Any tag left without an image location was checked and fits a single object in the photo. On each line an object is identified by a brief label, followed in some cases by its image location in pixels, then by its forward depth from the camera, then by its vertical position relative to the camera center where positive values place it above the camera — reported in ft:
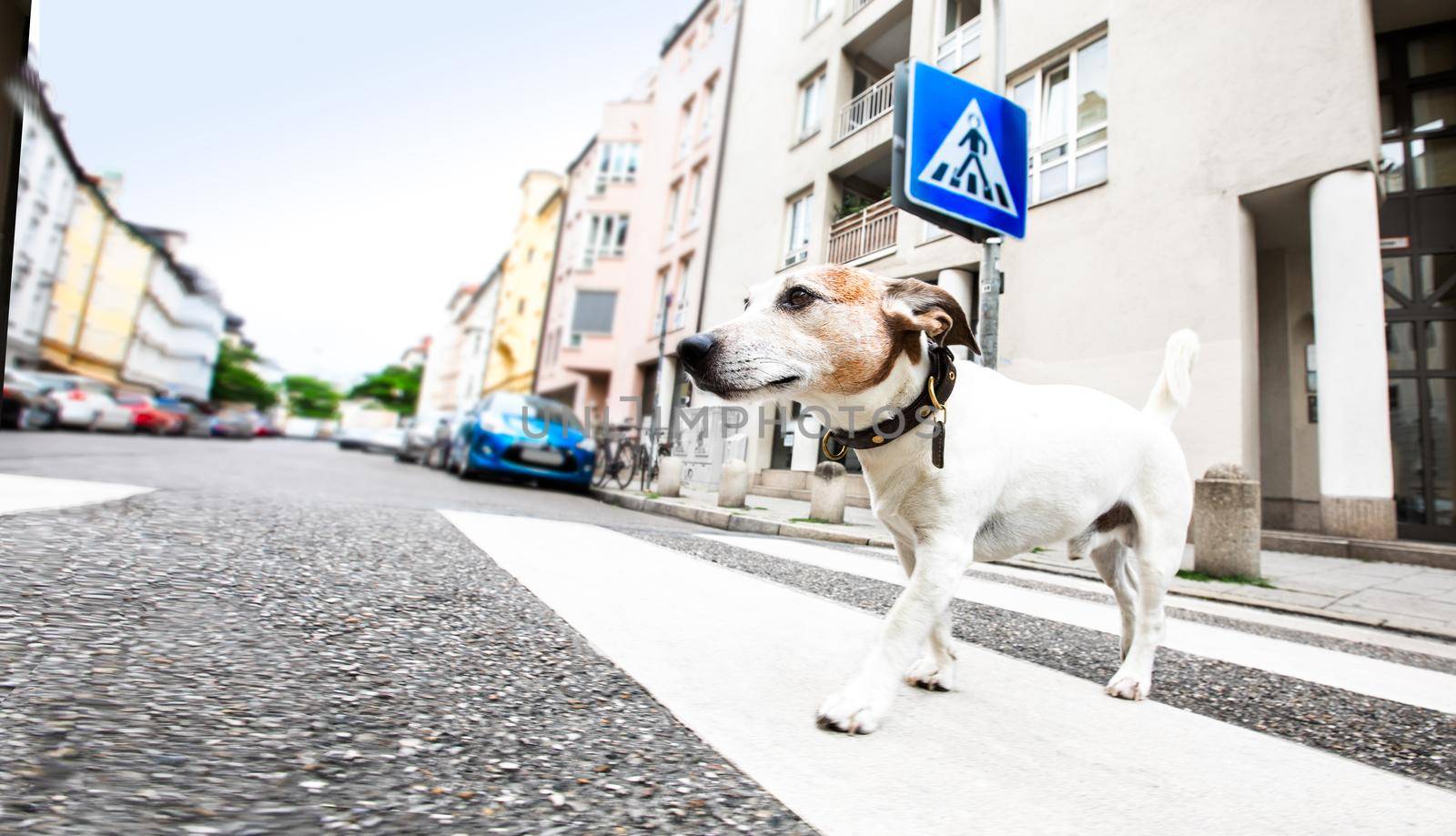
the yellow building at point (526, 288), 114.52 +33.98
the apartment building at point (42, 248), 94.89 +27.09
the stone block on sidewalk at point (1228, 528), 17.67 +0.31
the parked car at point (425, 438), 52.65 +2.25
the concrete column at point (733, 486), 30.30 +0.32
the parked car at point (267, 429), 151.84 +4.66
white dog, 5.25 +0.72
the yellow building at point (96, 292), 114.42 +27.79
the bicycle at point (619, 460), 40.91 +1.34
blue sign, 18.35 +10.32
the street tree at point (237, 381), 232.73 +22.99
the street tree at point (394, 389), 247.91 +26.20
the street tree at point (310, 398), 297.74 +24.61
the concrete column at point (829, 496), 26.11 +0.21
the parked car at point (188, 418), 89.81 +3.56
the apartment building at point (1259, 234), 24.91 +13.54
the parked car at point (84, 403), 58.13 +2.65
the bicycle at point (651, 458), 39.60 +1.61
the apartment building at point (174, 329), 169.37 +32.64
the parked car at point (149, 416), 76.33 +2.67
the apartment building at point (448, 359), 200.24 +34.78
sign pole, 19.52 +6.36
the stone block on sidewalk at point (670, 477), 34.60 +0.53
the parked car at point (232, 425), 111.75 +3.58
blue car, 34.76 +1.58
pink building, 67.26 +29.92
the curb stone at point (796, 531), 13.21 -1.16
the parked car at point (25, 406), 48.11 +1.59
